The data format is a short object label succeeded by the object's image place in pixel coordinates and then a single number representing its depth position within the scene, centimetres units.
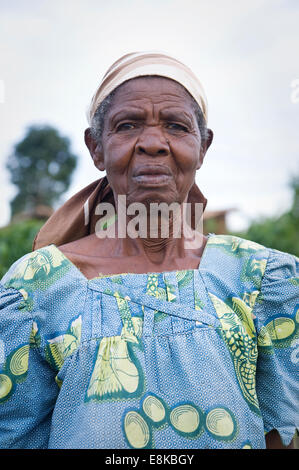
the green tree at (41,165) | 2017
